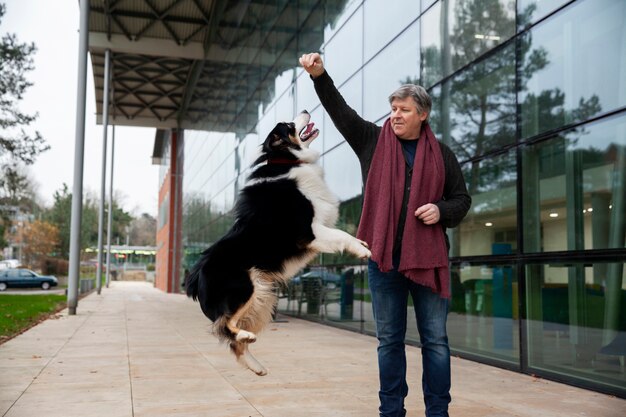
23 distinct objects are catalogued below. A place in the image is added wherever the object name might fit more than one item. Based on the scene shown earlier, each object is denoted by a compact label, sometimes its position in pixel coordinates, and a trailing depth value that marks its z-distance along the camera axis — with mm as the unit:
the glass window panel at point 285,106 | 15211
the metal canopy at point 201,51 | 15984
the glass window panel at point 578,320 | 5527
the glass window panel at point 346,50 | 11914
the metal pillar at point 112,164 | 32869
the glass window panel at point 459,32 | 7496
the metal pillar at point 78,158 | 14586
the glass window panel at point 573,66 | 5703
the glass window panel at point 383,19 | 9867
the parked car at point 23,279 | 35625
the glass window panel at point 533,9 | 6543
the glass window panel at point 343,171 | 11641
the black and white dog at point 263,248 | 3074
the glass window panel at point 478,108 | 7309
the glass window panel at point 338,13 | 12320
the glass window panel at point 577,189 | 5637
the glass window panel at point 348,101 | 11844
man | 3186
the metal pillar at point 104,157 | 23391
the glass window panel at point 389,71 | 9711
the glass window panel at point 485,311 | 7035
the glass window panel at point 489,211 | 7195
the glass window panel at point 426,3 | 9169
